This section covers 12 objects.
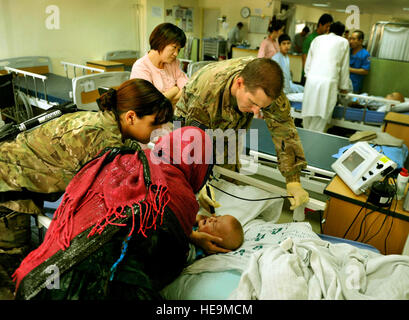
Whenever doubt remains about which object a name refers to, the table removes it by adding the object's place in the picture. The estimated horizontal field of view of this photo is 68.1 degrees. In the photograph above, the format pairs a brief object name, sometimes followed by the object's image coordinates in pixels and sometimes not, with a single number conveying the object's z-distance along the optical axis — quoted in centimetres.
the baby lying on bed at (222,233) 157
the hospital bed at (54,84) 333
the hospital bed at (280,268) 106
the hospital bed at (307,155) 252
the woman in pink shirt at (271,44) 491
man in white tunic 373
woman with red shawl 100
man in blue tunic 456
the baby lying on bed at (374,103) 404
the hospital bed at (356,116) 376
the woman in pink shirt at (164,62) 227
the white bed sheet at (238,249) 127
